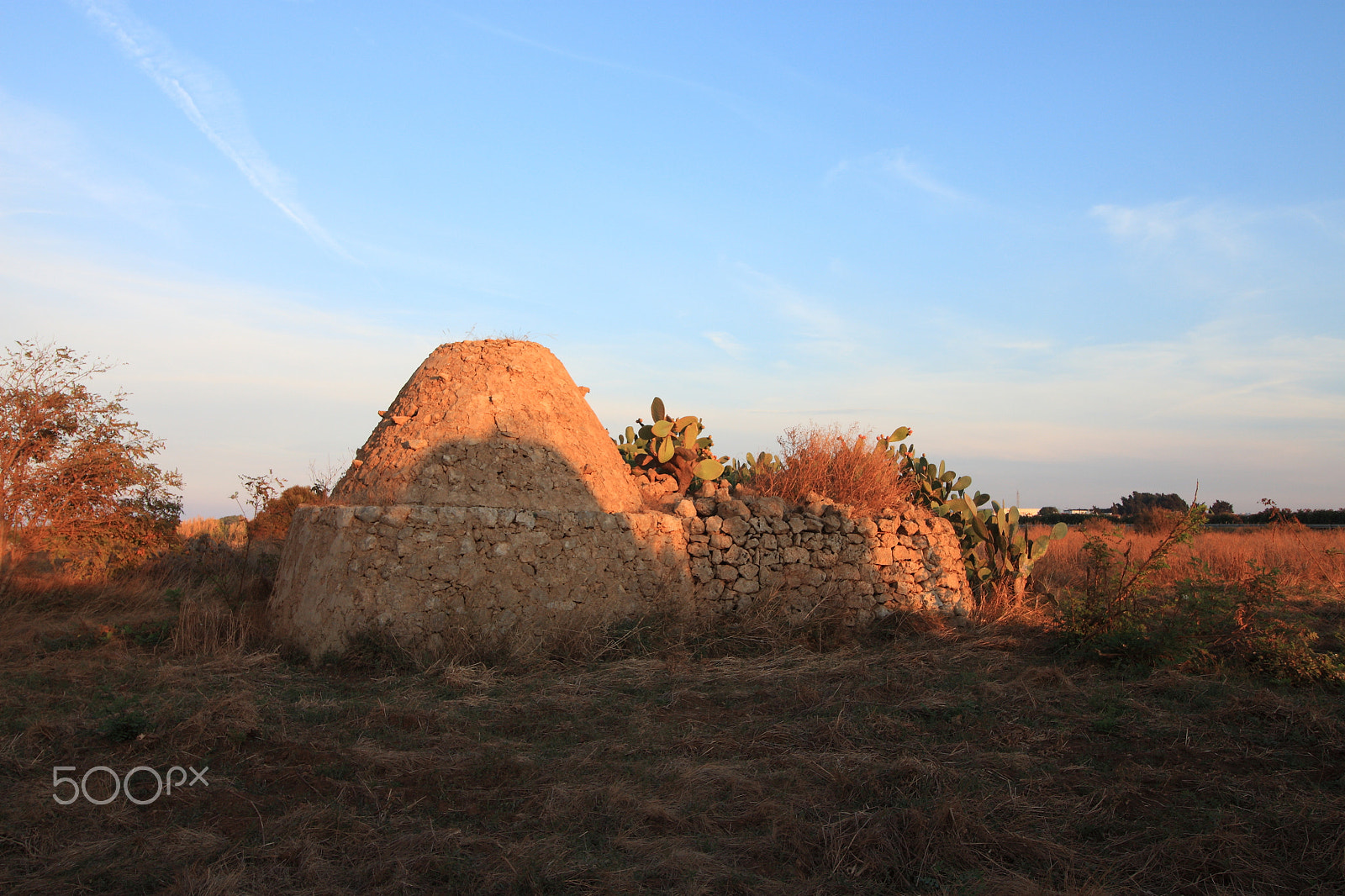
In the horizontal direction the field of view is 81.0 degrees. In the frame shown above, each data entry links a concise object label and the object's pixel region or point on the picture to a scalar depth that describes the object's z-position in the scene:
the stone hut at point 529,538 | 6.89
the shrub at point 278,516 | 13.76
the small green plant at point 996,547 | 9.66
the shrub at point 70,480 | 9.75
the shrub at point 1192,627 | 6.56
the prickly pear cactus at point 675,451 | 9.25
